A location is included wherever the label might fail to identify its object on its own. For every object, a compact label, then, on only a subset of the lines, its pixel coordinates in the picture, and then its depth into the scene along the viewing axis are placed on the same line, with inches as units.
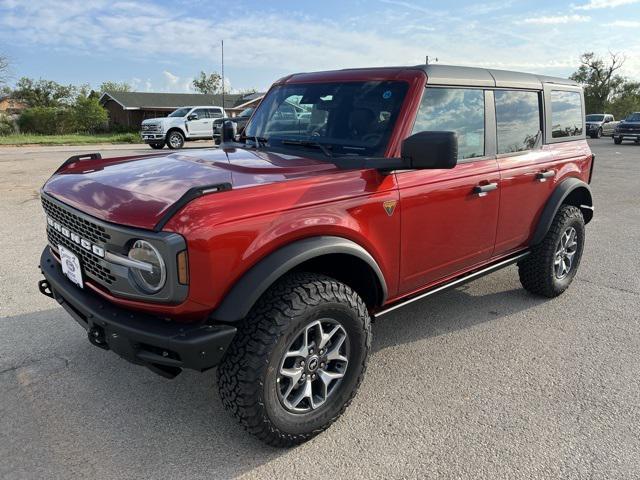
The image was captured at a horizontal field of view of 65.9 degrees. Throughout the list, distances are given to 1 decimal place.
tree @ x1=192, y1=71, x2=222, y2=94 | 3462.1
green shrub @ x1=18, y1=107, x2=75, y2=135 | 1771.7
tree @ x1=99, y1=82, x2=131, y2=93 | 3554.1
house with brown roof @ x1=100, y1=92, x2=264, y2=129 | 1993.1
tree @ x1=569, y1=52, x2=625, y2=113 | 2378.2
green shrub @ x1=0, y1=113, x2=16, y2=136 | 1578.5
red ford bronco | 85.0
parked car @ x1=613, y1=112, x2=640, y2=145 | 1036.1
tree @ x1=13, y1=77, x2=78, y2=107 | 2549.2
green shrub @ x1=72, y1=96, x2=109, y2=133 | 1889.8
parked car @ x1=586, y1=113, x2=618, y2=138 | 1328.7
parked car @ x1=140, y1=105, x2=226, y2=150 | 856.9
